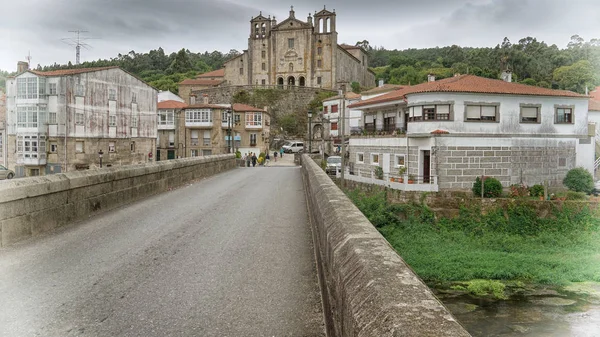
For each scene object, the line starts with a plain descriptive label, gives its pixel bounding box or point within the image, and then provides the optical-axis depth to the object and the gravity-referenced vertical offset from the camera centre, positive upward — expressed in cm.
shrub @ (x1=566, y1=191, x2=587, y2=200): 3050 -280
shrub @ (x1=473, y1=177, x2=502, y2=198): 3069 -233
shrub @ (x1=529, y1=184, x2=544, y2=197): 3151 -258
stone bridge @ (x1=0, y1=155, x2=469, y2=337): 273 -132
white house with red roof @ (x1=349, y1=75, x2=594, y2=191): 3250 +106
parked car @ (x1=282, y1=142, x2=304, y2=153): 7256 +39
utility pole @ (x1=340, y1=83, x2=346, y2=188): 6881 +898
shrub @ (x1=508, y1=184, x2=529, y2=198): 3110 -257
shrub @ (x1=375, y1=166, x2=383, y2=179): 3783 -173
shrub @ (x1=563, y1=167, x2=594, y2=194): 3291 -202
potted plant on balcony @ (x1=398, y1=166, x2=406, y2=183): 3403 -159
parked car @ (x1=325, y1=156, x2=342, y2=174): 4491 -139
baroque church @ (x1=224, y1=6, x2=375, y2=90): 9138 +1802
